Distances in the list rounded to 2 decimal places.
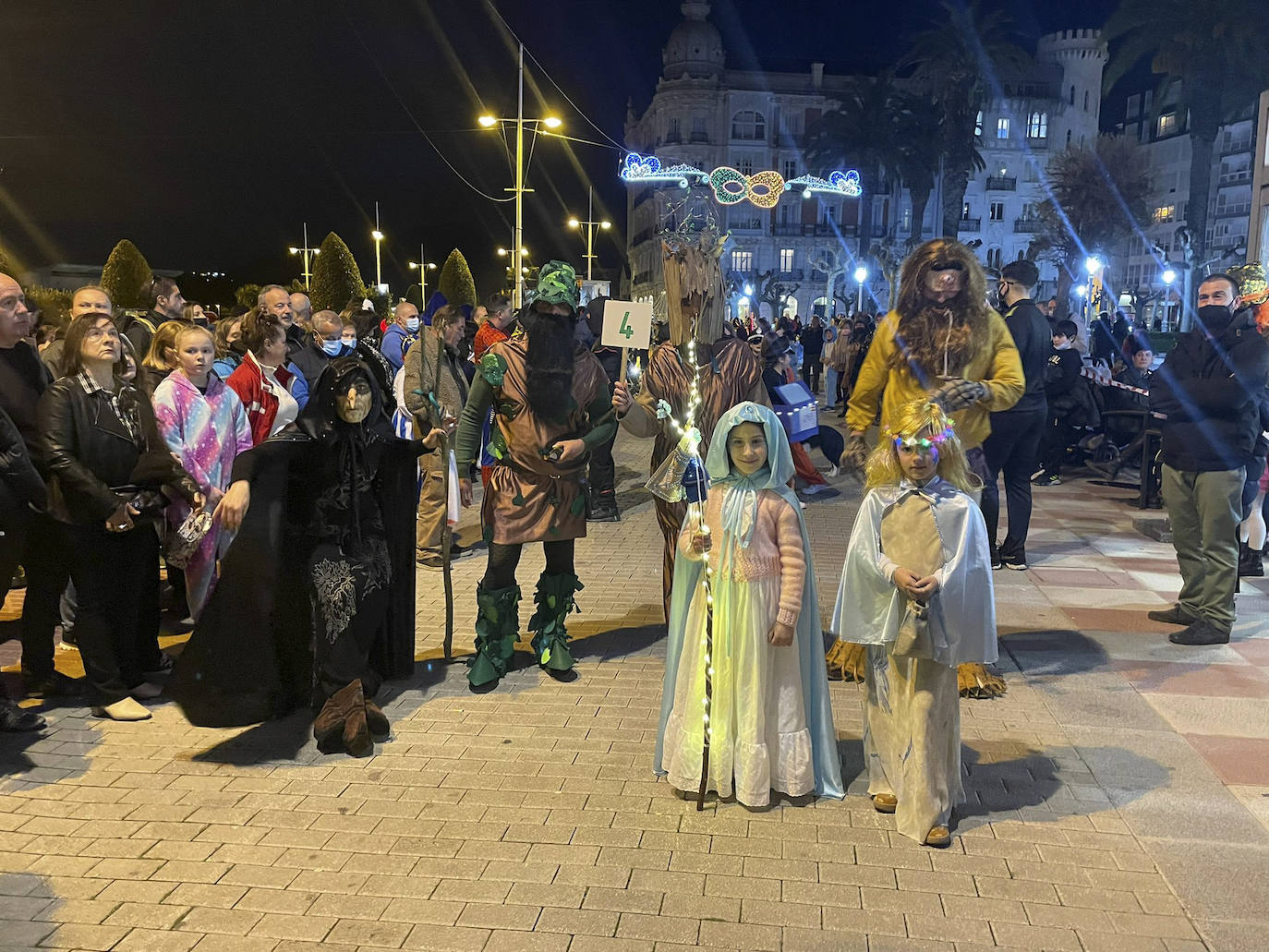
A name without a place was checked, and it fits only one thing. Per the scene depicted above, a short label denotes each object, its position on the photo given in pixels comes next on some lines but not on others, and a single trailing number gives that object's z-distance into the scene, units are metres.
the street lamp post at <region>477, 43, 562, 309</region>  21.38
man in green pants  6.06
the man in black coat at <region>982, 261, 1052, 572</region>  6.81
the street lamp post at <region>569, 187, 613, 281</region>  45.13
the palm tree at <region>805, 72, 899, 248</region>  49.91
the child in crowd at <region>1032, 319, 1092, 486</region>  12.26
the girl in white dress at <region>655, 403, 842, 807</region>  3.96
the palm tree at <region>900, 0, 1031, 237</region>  37.44
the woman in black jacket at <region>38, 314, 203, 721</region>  4.90
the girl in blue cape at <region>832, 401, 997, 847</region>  3.78
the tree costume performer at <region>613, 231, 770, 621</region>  5.30
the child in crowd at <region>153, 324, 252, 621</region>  5.59
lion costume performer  5.18
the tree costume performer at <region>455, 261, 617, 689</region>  5.42
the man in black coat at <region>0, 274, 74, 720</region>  4.98
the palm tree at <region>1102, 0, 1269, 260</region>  27.81
